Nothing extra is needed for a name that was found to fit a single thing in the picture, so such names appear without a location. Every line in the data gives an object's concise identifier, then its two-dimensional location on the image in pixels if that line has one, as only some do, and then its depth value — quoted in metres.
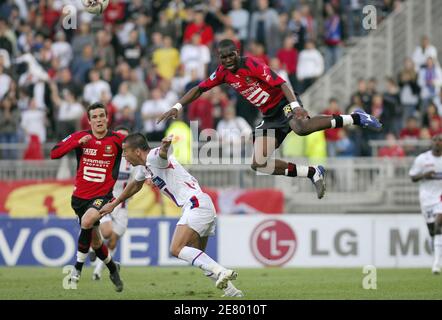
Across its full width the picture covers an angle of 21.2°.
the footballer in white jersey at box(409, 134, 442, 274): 22.69
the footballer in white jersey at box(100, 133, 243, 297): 16.03
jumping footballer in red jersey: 17.59
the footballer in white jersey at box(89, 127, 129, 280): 20.91
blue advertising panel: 24.62
